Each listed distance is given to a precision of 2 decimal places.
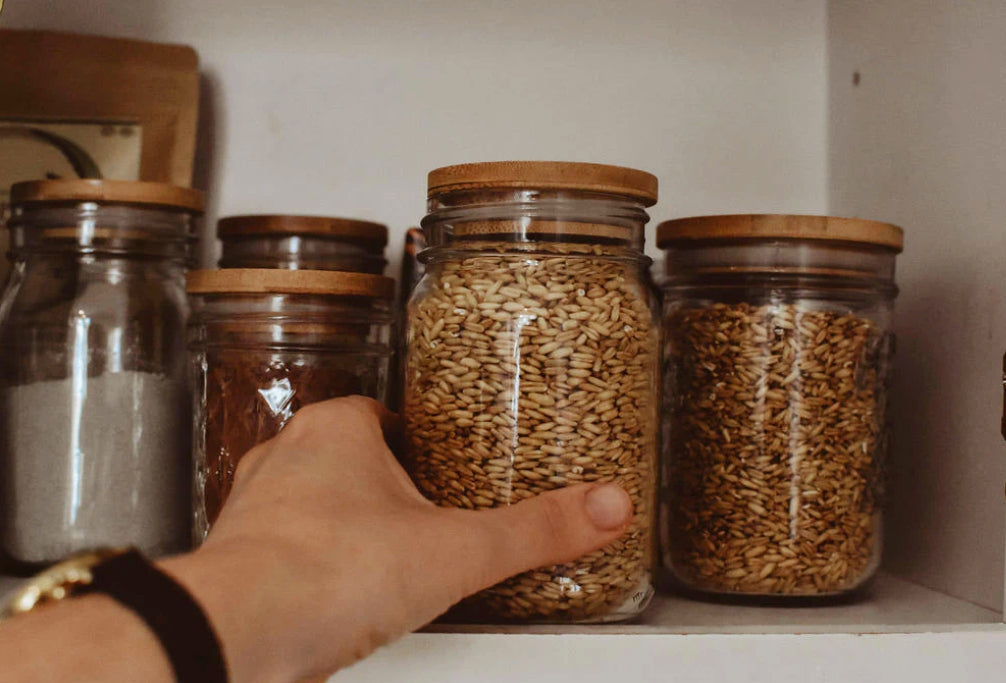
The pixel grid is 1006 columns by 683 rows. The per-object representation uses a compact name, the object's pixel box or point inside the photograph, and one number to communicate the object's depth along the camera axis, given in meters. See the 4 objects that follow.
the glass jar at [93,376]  0.65
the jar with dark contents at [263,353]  0.60
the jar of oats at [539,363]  0.52
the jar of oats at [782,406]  0.60
